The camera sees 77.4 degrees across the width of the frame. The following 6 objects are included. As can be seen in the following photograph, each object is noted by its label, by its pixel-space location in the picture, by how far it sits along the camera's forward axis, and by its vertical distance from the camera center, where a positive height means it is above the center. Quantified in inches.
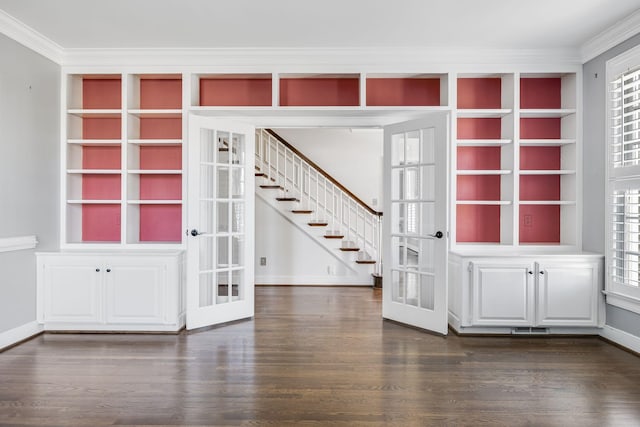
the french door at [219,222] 161.9 -4.3
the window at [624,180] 136.7 +12.1
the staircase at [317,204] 261.7 +5.5
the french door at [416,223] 156.7 -4.0
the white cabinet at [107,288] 155.3 -30.2
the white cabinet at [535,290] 152.9 -29.4
